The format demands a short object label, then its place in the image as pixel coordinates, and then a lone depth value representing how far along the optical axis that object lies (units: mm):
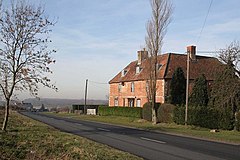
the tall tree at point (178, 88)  43300
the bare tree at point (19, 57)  19656
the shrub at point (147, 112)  42094
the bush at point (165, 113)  36247
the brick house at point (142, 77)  50553
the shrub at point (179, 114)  33656
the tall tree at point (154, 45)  35844
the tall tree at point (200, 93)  37003
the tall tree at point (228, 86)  28188
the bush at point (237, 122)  27400
